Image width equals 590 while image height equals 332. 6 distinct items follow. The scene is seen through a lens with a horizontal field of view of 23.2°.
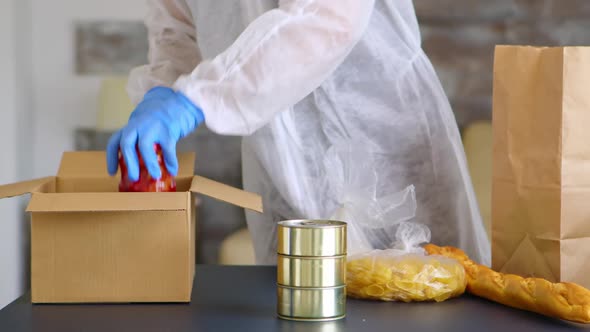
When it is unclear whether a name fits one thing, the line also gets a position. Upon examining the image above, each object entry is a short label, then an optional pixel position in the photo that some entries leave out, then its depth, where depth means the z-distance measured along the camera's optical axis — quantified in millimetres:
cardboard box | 1768
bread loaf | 1687
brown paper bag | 1780
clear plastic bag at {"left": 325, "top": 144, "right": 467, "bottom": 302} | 1797
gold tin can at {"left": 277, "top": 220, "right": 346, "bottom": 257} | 1694
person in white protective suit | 2026
